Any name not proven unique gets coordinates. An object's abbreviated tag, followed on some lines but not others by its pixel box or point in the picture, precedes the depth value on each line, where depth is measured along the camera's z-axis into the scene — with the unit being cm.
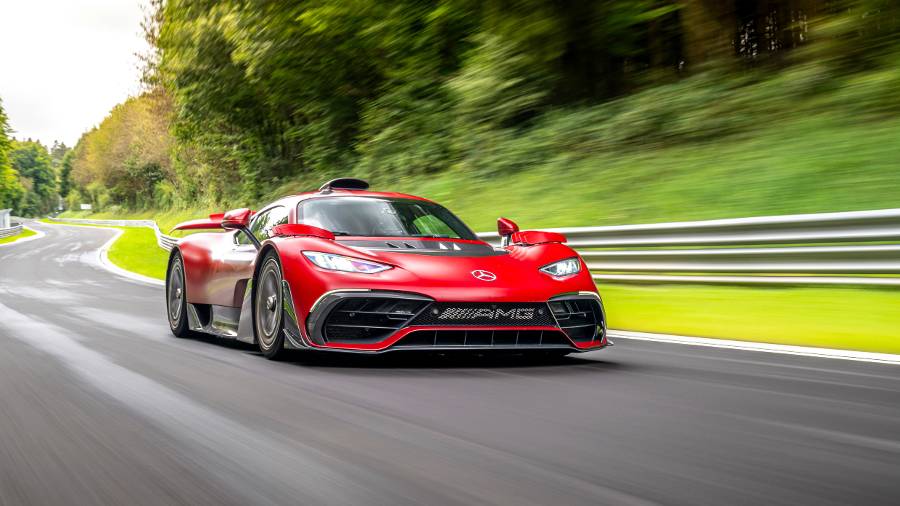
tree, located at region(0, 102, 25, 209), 9188
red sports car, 539
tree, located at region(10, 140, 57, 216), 17662
